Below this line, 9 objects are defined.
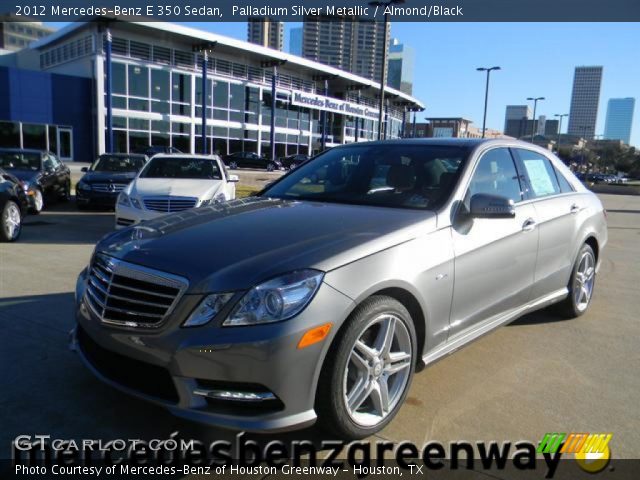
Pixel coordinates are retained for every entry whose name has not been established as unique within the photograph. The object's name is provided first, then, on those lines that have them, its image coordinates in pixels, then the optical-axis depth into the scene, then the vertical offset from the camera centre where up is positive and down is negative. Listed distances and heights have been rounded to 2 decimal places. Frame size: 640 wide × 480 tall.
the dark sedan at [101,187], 12.66 -1.07
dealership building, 34.72 +3.97
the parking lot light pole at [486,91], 35.50 +4.72
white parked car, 8.73 -0.72
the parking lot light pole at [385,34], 19.27 +4.57
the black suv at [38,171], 11.95 -0.77
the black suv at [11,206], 8.28 -1.10
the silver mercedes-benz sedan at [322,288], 2.49 -0.73
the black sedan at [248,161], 41.66 -0.96
